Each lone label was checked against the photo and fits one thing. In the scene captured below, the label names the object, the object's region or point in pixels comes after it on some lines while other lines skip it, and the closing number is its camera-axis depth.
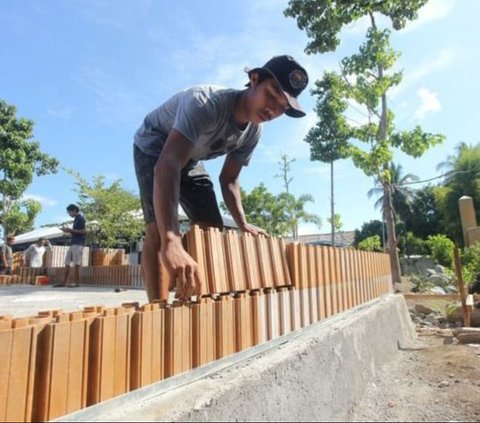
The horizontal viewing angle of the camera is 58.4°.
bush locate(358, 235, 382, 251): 17.39
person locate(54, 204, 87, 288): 10.23
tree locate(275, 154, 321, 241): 35.22
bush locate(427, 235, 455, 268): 18.60
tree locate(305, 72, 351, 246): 21.03
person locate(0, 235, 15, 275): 14.35
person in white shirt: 15.54
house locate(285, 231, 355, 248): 53.41
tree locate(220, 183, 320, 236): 34.59
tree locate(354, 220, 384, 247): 43.50
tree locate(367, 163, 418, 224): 42.98
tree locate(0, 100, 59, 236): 18.81
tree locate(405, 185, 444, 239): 41.53
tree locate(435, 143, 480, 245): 33.50
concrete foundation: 1.63
